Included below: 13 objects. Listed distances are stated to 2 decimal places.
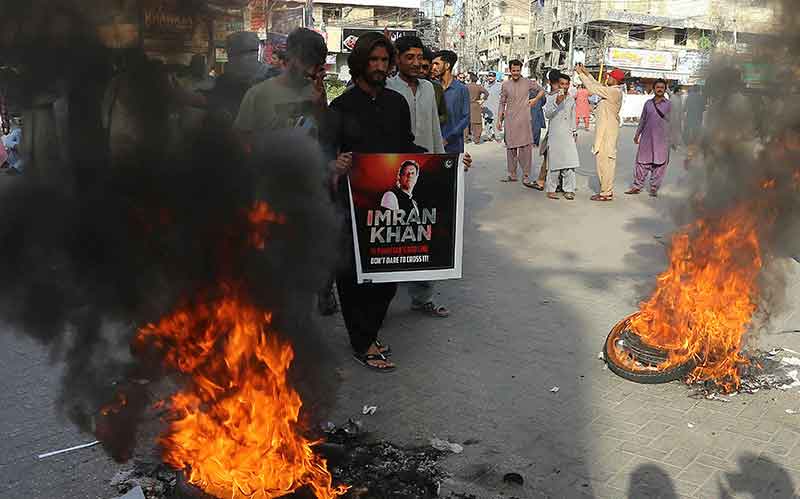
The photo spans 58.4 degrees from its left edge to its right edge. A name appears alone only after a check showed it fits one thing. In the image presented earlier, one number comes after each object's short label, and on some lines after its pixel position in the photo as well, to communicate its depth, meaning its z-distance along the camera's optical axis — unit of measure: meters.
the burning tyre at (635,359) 4.46
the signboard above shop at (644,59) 50.22
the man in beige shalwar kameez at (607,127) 11.05
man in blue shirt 7.79
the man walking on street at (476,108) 17.70
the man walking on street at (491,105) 23.12
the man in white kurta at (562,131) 11.02
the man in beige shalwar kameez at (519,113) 12.15
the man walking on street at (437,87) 6.75
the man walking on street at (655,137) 11.12
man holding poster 4.50
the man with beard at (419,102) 5.61
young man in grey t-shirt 3.43
